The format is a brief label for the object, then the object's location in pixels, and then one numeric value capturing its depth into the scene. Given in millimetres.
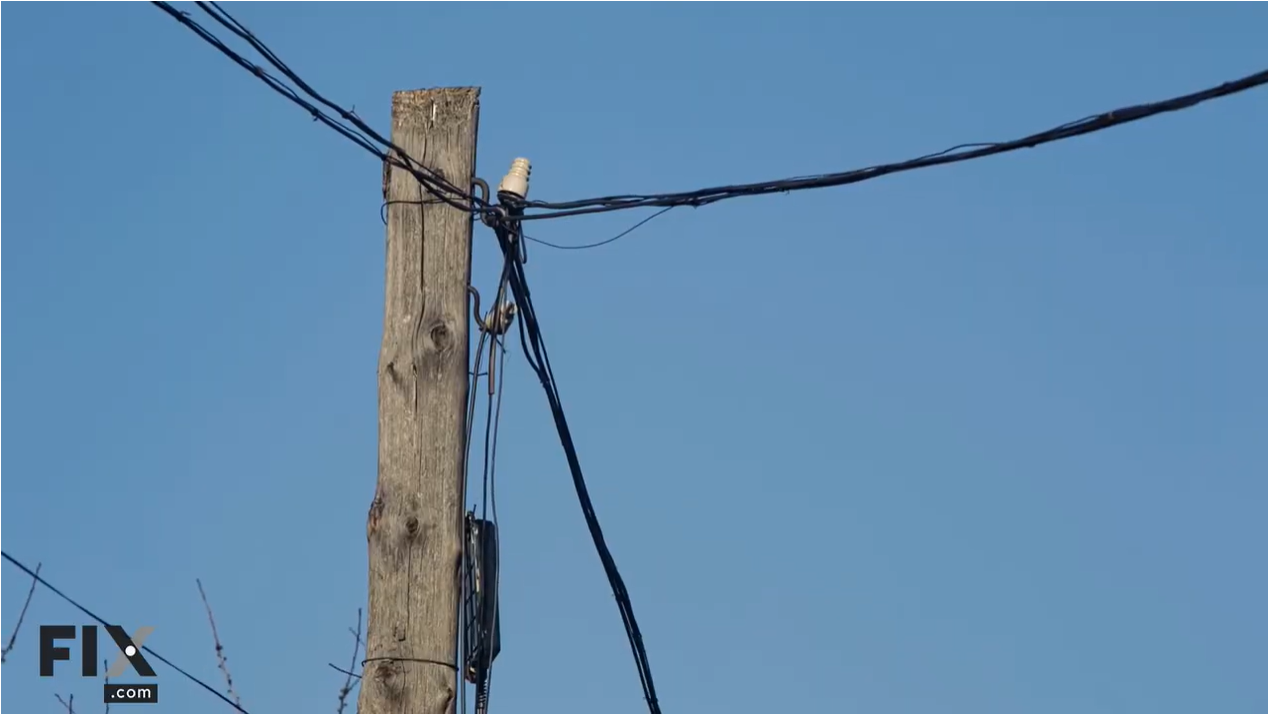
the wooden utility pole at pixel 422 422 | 11836
